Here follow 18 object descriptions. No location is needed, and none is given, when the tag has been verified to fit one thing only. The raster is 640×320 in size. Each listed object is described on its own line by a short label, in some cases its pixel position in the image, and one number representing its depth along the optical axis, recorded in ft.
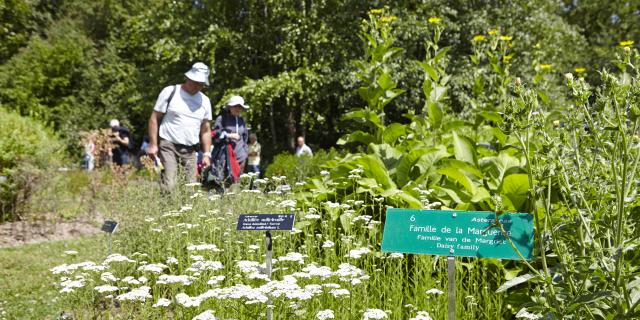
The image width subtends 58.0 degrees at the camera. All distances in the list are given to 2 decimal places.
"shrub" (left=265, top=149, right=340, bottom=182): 31.14
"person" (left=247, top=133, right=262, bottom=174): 38.47
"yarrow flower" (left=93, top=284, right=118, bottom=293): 8.88
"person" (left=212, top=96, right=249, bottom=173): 27.71
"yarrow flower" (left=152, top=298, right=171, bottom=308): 8.42
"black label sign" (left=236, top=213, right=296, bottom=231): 9.89
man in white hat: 20.42
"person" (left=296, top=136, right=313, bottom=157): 45.74
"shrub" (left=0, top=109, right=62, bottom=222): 24.59
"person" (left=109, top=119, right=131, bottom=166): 49.78
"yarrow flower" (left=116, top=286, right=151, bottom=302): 8.48
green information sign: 8.11
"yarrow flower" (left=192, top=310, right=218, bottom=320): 7.92
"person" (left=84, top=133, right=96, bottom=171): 37.78
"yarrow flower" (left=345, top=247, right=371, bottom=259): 9.98
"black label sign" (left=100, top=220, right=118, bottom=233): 13.08
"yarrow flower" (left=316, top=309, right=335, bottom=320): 7.95
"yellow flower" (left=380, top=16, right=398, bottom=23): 17.43
